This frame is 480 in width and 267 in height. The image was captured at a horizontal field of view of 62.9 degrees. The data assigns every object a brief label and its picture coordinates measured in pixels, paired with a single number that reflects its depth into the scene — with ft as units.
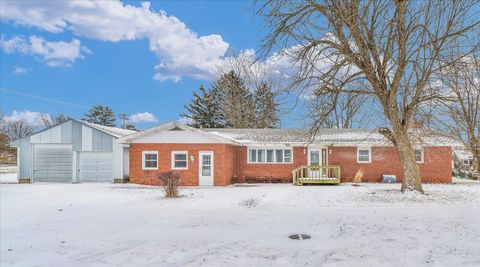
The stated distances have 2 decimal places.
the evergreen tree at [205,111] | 162.71
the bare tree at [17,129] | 228.84
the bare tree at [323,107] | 53.62
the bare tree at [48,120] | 232.94
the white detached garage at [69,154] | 84.58
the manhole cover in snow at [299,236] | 28.55
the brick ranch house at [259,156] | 75.97
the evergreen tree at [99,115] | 224.53
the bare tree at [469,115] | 74.61
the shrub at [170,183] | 53.62
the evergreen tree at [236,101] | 138.92
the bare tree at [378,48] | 48.93
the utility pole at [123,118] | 198.07
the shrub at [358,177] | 79.77
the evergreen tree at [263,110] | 143.02
